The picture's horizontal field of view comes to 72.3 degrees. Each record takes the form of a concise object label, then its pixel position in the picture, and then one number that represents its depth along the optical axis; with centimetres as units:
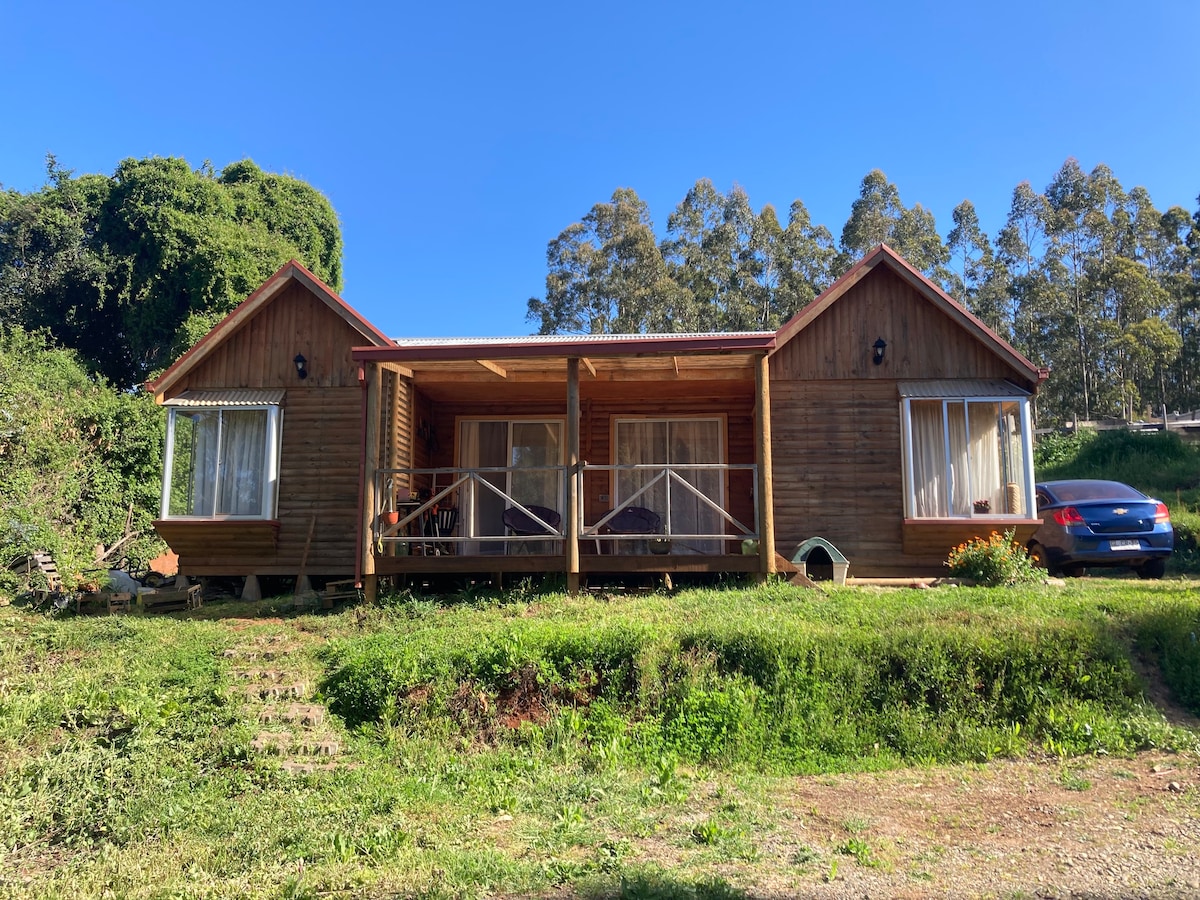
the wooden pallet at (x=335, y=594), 1141
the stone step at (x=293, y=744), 664
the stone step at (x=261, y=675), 807
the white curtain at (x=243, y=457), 1277
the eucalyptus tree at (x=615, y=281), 3350
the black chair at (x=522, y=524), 1165
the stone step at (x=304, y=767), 630
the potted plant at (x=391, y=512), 1128
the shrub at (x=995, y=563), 1055
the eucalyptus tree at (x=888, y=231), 3588
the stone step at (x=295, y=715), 718
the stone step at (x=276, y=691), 763
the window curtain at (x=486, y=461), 1412
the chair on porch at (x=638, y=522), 1173
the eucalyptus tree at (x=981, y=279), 3644
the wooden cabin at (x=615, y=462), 1117
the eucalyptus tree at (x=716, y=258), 3425
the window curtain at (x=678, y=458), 1395
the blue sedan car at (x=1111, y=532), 1118
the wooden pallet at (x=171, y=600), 1186
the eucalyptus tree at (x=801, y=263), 3441
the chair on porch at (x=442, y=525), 1264
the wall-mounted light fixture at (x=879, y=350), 1236
